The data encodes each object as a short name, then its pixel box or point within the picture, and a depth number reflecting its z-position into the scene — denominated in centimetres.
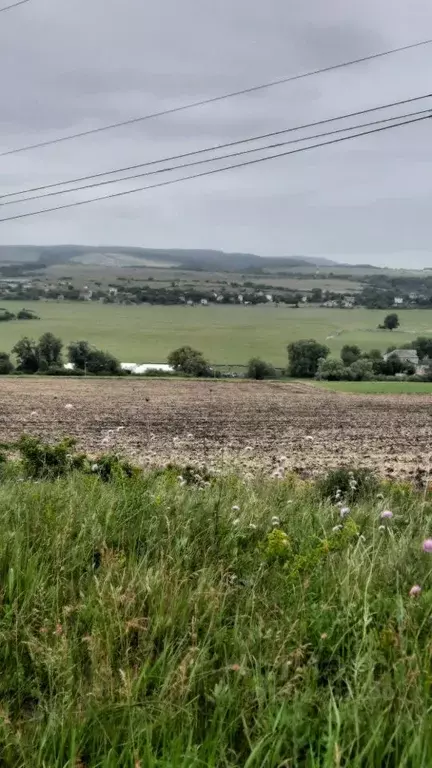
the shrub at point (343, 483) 1044
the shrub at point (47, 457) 962
